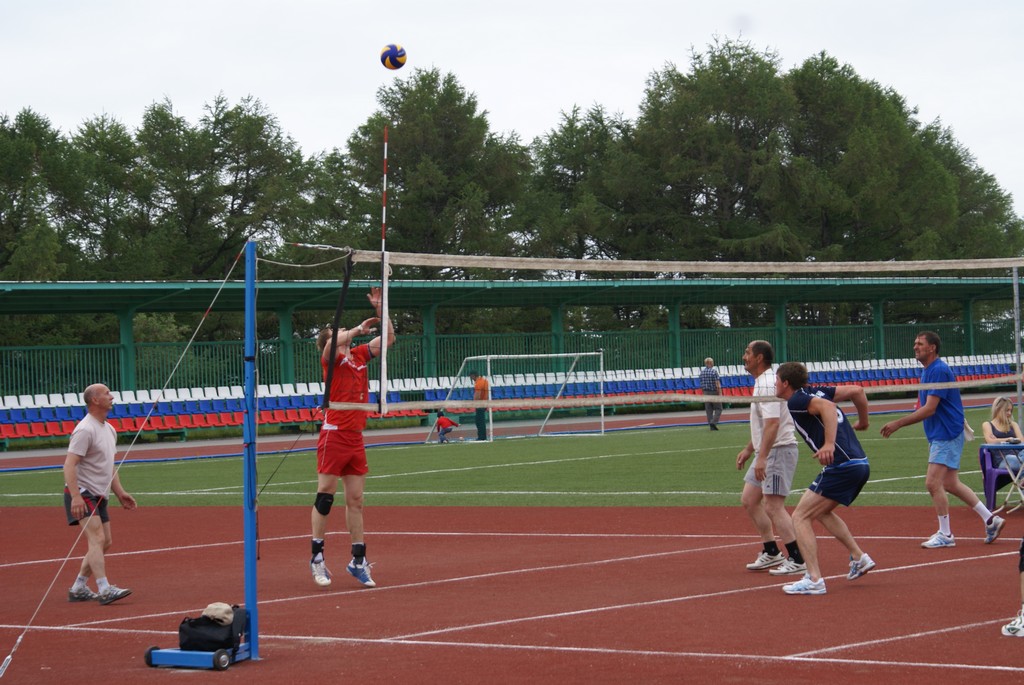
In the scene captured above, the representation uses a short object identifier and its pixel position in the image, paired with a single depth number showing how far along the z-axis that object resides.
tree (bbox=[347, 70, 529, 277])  64.50
